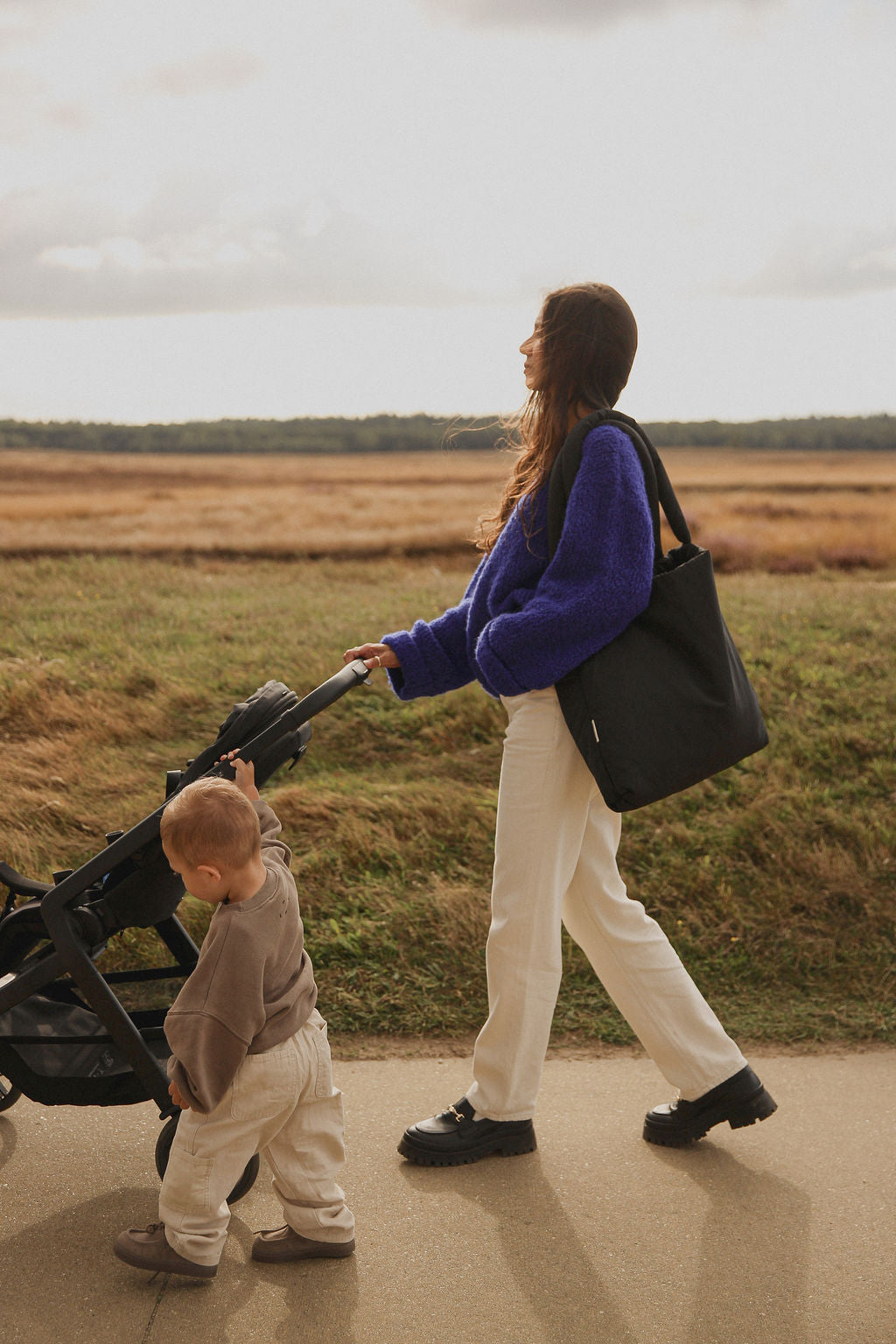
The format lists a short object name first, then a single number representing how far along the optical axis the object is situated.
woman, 2.54
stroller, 2.40
